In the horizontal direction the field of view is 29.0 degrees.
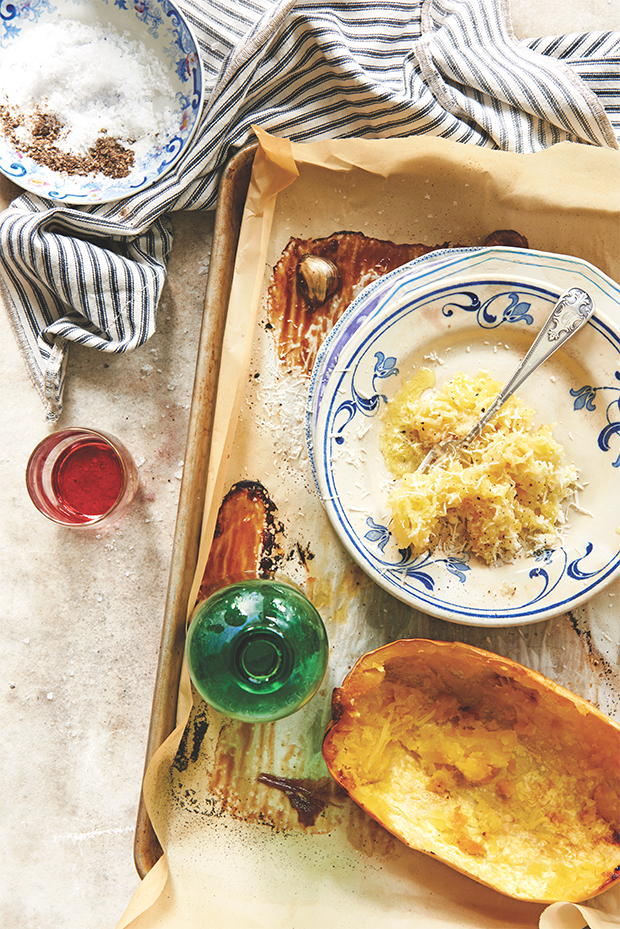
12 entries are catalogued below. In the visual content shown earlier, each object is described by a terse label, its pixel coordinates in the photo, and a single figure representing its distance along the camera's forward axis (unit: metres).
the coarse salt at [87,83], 0.76
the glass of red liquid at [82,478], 0.77
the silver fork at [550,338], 0.71
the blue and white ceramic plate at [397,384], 0.71
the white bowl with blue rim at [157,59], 0.76
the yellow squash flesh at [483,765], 0.69
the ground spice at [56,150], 0.76
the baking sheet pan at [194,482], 0.74
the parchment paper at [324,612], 0.73
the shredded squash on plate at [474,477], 0.70
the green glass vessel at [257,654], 0.68
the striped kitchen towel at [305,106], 0.75
